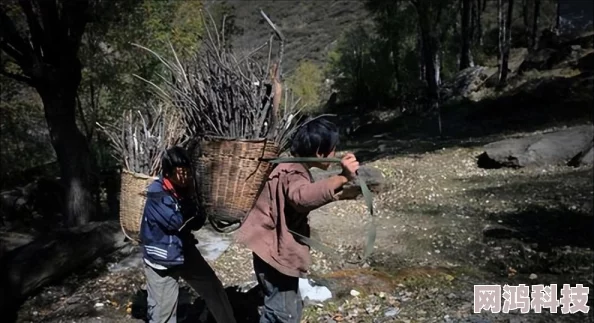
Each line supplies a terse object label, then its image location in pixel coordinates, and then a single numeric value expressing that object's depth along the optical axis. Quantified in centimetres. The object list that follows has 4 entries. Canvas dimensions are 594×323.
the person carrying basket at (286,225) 320
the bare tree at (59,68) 825
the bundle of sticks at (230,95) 338
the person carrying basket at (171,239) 371
